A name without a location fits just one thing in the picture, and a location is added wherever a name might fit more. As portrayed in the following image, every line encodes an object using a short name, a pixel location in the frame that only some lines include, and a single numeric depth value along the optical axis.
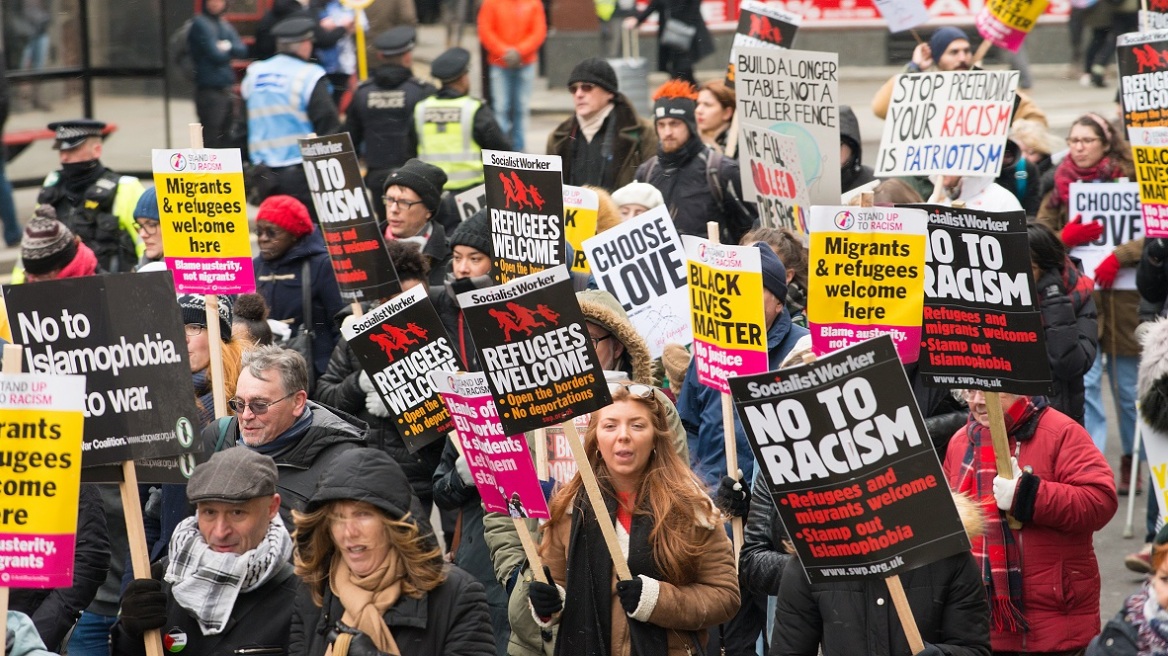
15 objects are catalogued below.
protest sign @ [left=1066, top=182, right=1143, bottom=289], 19.33
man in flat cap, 9.45
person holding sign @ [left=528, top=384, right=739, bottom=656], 9.88
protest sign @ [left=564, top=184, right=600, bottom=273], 16.95
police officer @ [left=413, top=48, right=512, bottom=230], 23.73
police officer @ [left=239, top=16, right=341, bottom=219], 25.26
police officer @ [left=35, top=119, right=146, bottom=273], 20.55
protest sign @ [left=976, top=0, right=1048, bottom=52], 22.33
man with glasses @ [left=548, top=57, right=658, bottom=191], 21.92
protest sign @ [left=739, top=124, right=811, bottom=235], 16.50
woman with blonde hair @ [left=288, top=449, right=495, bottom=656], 8.62
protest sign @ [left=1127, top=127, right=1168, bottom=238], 15.84
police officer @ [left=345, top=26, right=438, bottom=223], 24.98
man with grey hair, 10.98
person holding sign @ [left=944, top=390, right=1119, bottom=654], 10.77
